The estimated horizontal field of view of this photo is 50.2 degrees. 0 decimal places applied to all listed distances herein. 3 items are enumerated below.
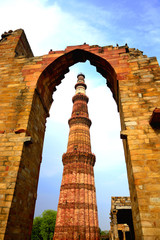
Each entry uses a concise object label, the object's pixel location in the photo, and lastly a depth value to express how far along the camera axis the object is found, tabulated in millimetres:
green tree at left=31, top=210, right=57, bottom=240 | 25706
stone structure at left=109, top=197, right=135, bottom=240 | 9586
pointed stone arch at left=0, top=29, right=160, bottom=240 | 3148
